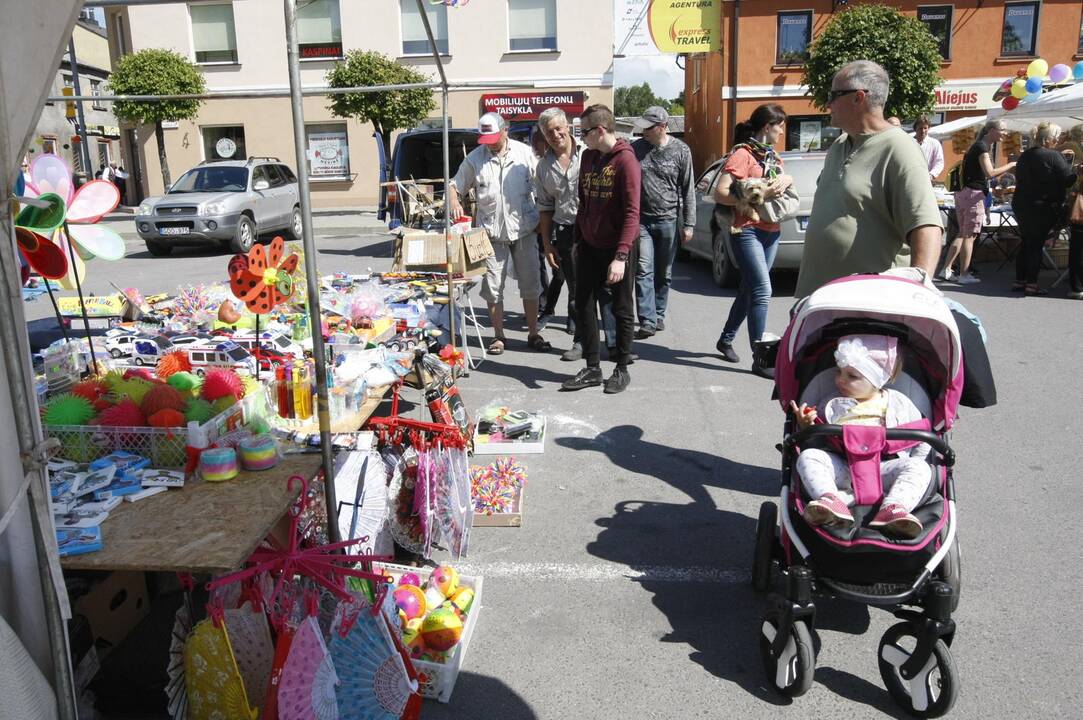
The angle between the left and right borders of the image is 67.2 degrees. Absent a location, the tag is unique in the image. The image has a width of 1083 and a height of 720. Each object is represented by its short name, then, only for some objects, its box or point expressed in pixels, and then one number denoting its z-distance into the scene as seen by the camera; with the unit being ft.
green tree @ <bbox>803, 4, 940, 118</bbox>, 66.74
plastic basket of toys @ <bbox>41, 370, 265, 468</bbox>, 9.89
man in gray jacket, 23.91
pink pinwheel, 10.78
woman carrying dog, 20.04
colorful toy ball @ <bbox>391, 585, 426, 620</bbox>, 10.08
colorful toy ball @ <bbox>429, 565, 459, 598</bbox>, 10.77
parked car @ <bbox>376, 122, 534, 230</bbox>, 42.06
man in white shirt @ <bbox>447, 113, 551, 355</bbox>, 22.50
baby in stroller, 9.03
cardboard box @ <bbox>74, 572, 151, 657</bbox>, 9.61
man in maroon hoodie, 18.40
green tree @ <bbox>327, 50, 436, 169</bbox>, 68.18
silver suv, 47.42
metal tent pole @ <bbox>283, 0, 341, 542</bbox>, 8.30
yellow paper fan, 7.57
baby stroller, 8.68
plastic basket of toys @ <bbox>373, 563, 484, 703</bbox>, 9.29
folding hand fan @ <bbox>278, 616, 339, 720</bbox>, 7.46
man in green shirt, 11.53
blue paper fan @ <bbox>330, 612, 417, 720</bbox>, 8.09
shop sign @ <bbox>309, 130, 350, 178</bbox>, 86.48
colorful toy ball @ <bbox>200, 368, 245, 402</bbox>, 11.03
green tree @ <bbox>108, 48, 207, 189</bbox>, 71.26
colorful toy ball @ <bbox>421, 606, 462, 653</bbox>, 9.75
